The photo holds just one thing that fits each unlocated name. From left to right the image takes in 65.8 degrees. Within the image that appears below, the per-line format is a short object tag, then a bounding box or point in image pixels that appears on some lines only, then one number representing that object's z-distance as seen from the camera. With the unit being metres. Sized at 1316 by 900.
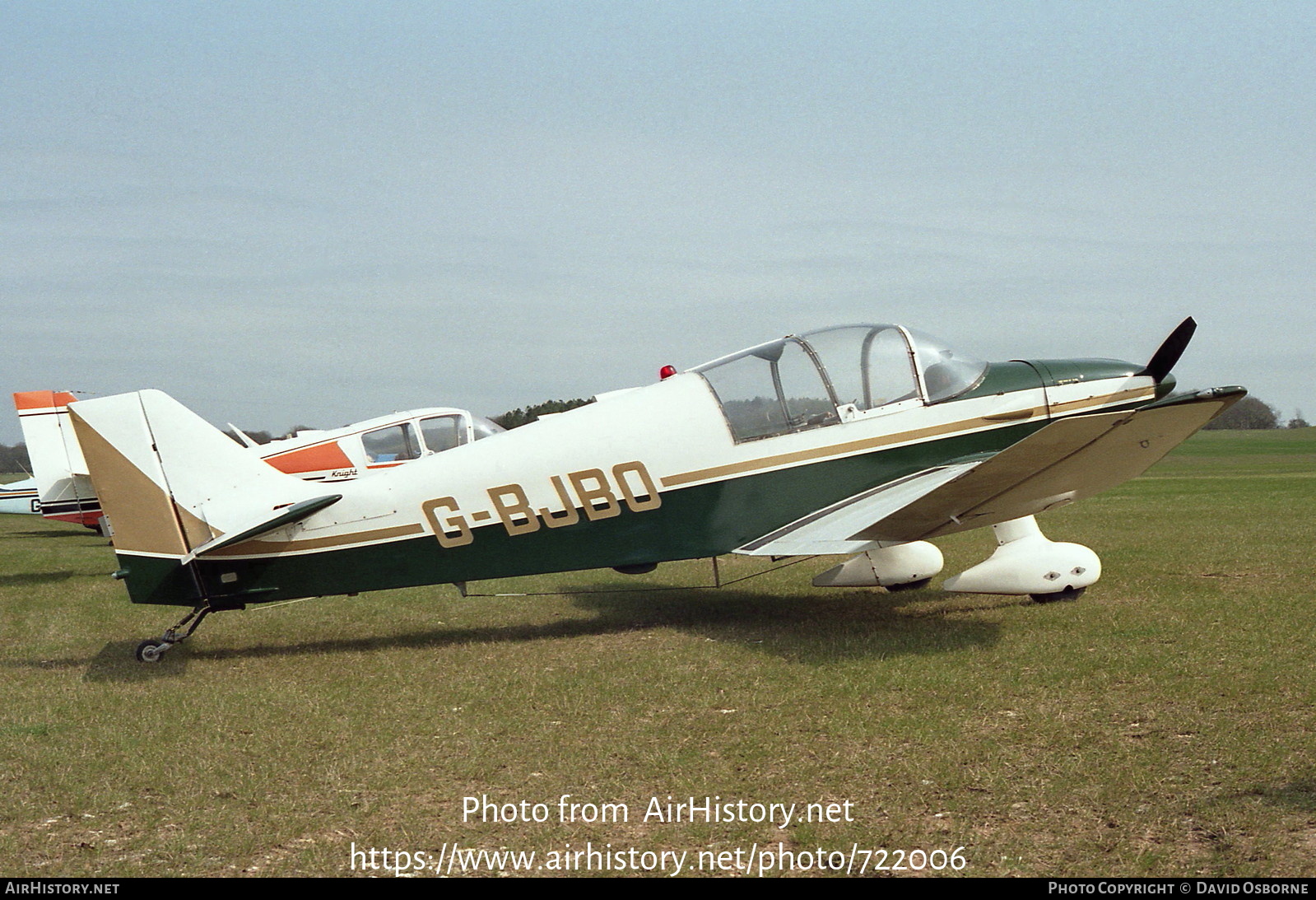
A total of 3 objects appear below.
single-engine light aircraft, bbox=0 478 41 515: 25.59
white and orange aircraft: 13.68
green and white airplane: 6.73
